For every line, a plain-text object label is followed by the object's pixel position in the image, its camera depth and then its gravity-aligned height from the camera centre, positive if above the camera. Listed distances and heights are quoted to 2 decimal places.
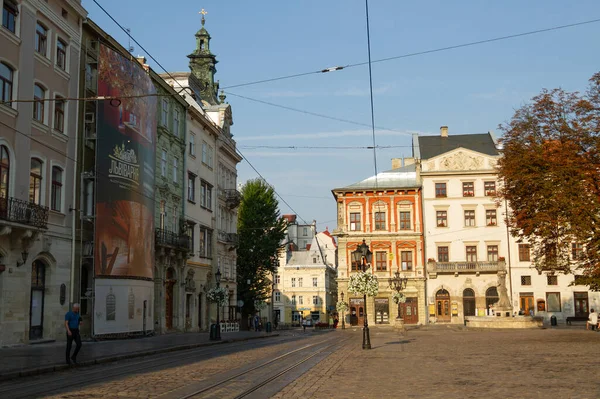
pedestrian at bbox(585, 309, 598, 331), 42.50 -1.91
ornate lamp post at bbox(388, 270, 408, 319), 55.84 +0.90
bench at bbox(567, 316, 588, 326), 62.79 -2.58
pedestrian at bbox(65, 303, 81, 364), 17.38 -0.82
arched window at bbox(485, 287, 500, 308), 65.62 -0.45
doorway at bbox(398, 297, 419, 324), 66.94 -1.74
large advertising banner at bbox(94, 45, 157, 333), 30.28 +5.08
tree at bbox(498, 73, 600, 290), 28.83 +5.02
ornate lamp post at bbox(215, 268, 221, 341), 32.25 -1.91
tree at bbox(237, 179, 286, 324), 58.03 +4.67
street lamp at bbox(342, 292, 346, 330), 65.86 -2.67
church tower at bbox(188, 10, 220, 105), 56.00 +19.05
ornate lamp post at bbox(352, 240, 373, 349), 25.08 +1.32
